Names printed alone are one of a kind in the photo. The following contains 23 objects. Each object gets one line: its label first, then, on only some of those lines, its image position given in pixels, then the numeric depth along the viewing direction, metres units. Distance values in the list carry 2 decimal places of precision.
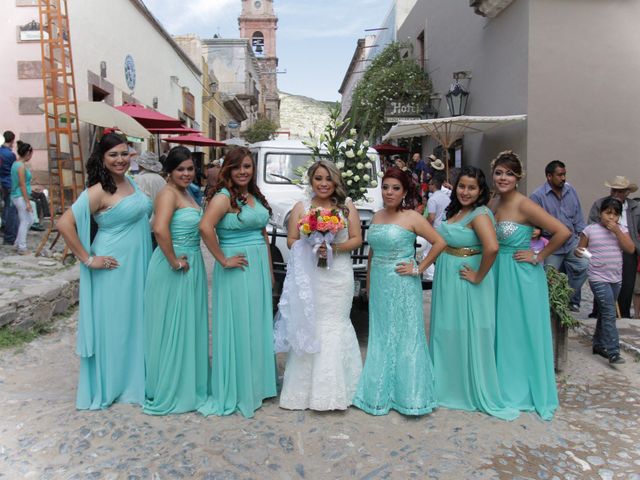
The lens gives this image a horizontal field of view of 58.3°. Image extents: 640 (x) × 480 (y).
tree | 16.20
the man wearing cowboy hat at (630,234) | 6.64
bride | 3.92
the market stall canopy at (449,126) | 10.26
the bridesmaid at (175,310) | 3.97
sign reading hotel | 15.68
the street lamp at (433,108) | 15.50
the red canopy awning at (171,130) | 13.38
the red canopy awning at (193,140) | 17.09
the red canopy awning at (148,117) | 11.83
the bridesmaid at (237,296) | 3.92
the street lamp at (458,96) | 12.88
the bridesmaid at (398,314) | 3.91
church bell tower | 77.19
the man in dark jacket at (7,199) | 8.85
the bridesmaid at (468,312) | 3.99
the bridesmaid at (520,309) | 4.06
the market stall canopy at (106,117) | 9.83
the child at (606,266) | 5.07
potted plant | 4.74
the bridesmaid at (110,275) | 3.94
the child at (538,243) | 5.91
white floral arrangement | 5.34
